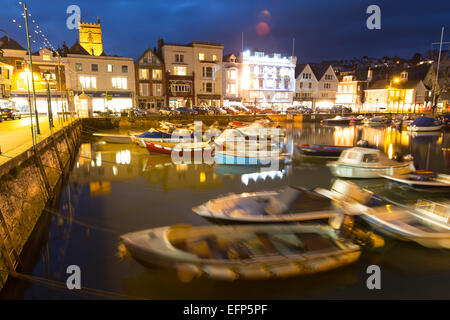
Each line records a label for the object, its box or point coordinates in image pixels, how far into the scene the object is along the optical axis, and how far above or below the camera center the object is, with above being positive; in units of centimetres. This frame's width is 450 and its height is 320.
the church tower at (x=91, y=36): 8125 +1933
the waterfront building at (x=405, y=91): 8000 +482
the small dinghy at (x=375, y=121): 6454 -248
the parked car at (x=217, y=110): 5788 -24
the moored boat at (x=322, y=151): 2684 -366
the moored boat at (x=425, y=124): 5100 -246
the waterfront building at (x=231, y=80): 6812 +638
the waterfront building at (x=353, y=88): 8406 +578
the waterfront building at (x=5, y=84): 4334 +354
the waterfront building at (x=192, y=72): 6194 +753
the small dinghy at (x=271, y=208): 1180 -403
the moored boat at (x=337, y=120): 6450 -230
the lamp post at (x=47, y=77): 2586 +264
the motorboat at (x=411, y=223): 1078 -431
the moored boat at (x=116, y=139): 3930 -411
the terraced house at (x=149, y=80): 5991 +561
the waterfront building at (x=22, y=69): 5022 +668
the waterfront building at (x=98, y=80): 5547 +531
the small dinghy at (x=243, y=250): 957 -476
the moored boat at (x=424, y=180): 1630 -392
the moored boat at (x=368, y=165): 1930 -358
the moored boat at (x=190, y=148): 2784 -364
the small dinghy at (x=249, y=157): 2486 -397
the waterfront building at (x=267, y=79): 7056 +718
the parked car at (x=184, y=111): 5256 -40
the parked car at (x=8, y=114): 3488 -74
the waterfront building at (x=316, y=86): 7856 +592
